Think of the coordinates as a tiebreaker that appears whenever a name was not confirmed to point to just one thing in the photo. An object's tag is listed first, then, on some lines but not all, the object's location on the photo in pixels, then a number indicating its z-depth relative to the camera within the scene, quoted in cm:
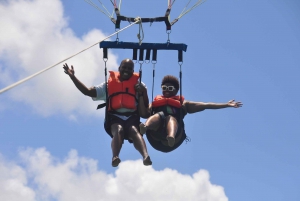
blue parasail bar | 1844
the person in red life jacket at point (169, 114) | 1780
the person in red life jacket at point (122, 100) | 1744
